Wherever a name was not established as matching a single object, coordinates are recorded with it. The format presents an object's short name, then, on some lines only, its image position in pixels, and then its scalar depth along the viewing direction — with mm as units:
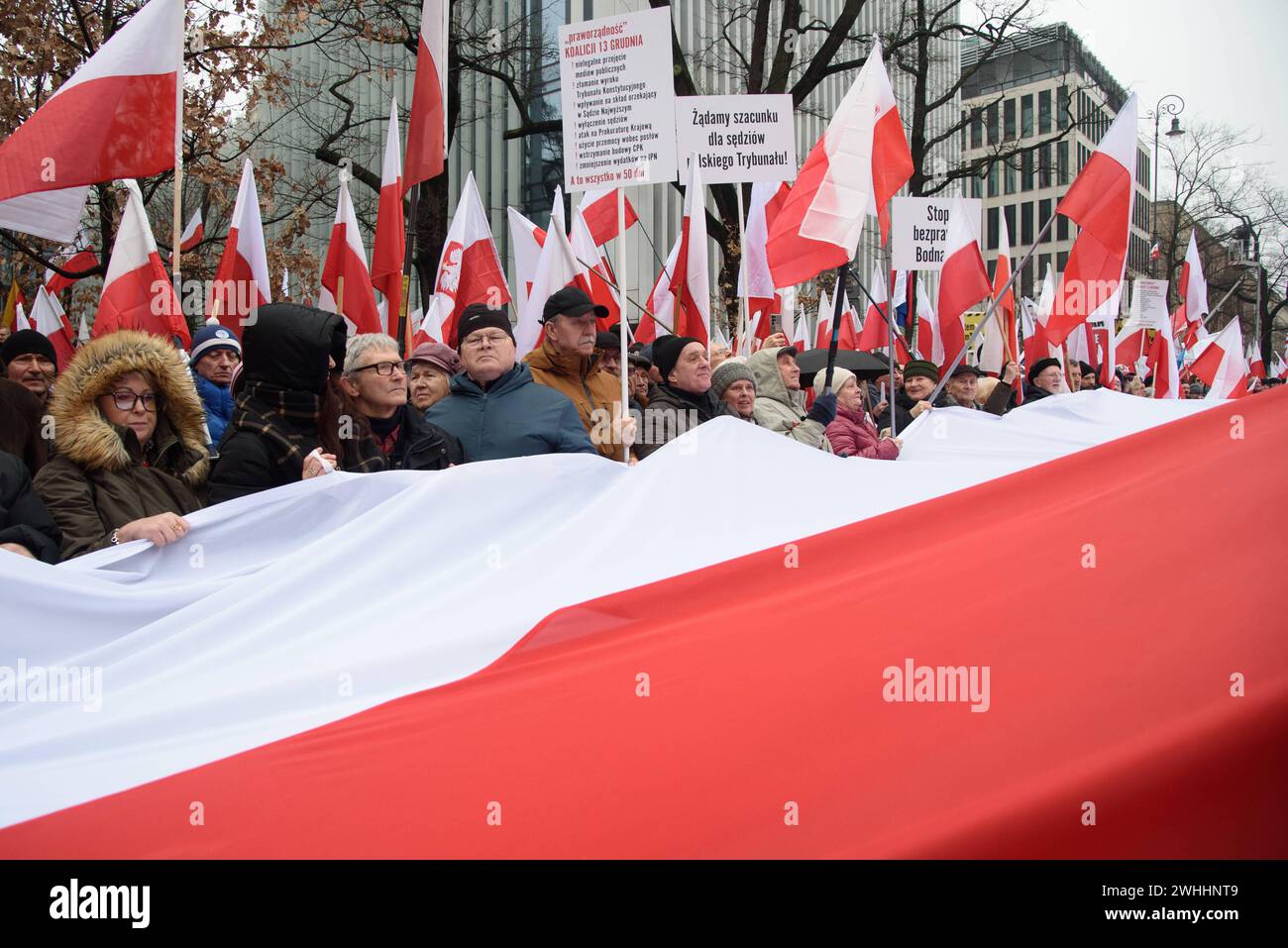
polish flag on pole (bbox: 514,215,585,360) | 8262
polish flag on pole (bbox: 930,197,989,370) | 9492
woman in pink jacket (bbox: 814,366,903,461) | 7004
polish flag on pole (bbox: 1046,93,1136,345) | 7961
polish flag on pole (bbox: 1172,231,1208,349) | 17925
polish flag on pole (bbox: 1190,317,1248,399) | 14727
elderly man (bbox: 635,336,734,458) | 6203
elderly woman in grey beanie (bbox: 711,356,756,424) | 6699
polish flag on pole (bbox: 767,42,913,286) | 6977
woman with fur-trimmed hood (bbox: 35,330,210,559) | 3686
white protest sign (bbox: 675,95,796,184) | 9086
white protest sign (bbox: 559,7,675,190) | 5988
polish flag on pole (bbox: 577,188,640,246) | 10836
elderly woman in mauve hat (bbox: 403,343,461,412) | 5844
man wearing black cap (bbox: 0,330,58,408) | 6883
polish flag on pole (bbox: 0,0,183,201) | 5113
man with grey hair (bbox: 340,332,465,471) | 4516
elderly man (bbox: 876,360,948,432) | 9141
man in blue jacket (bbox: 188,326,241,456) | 6336
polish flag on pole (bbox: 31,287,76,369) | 11797
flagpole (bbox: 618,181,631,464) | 5281
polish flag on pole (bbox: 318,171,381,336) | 8576
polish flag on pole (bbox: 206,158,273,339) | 8523
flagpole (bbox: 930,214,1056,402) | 7804
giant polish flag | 1905
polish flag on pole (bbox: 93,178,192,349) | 6504
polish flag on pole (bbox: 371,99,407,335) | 7789
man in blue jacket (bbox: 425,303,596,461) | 4871
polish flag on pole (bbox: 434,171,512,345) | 10258
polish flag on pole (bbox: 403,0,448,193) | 6797
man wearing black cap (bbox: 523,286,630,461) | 5637
